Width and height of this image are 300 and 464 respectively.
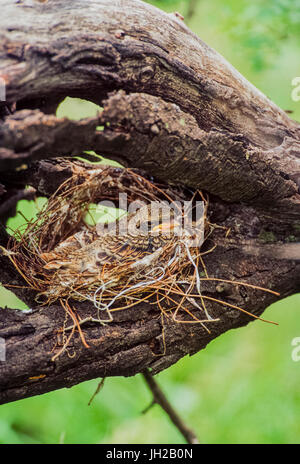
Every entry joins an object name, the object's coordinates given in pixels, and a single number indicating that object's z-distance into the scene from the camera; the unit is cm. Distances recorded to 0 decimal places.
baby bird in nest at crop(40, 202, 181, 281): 146
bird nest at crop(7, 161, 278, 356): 144
